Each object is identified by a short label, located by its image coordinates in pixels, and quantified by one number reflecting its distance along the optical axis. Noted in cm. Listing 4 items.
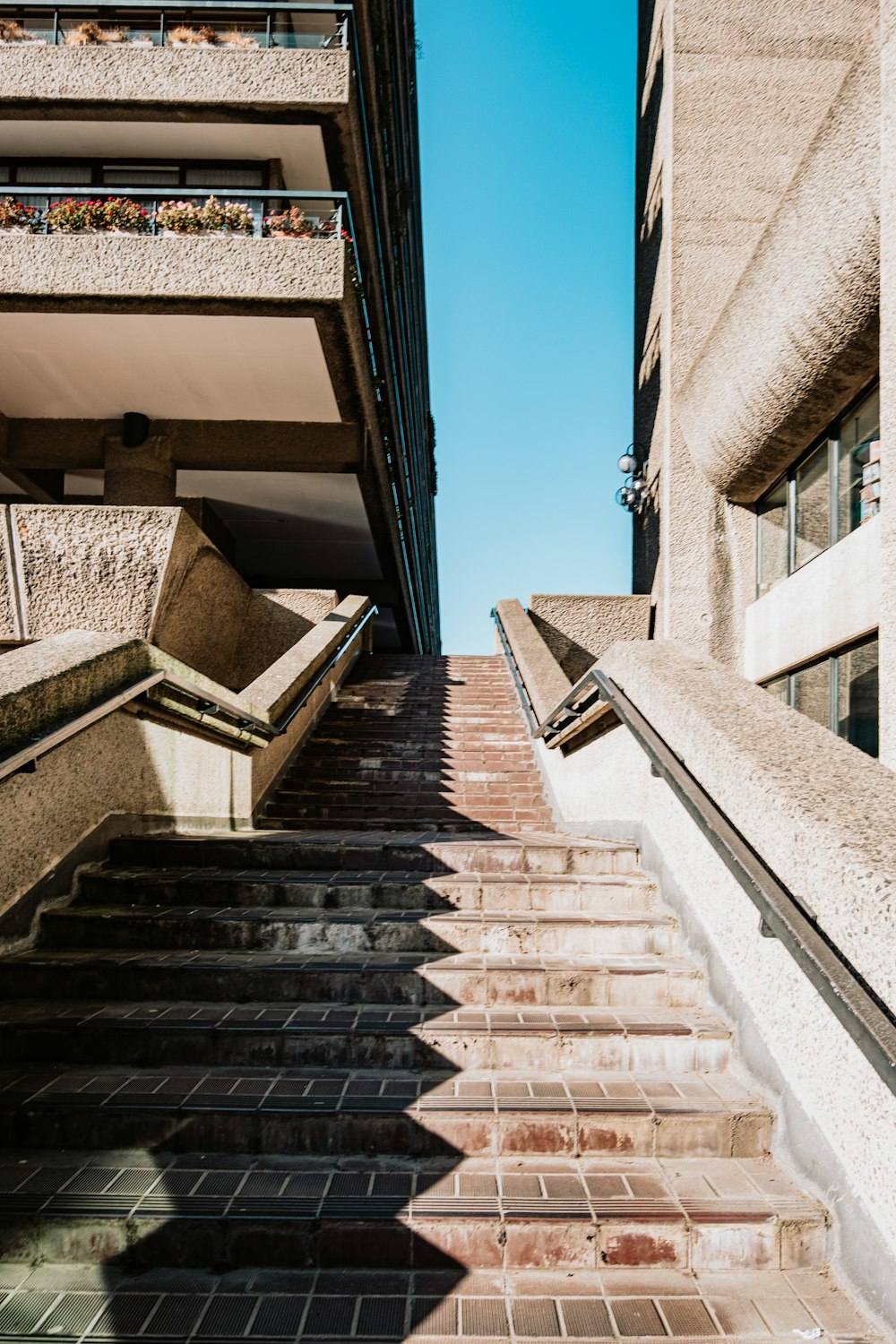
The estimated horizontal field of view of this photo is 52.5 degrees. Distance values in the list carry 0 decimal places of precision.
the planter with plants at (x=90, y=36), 1144
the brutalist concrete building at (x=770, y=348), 613
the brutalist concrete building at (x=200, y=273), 1059
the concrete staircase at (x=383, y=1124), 254
